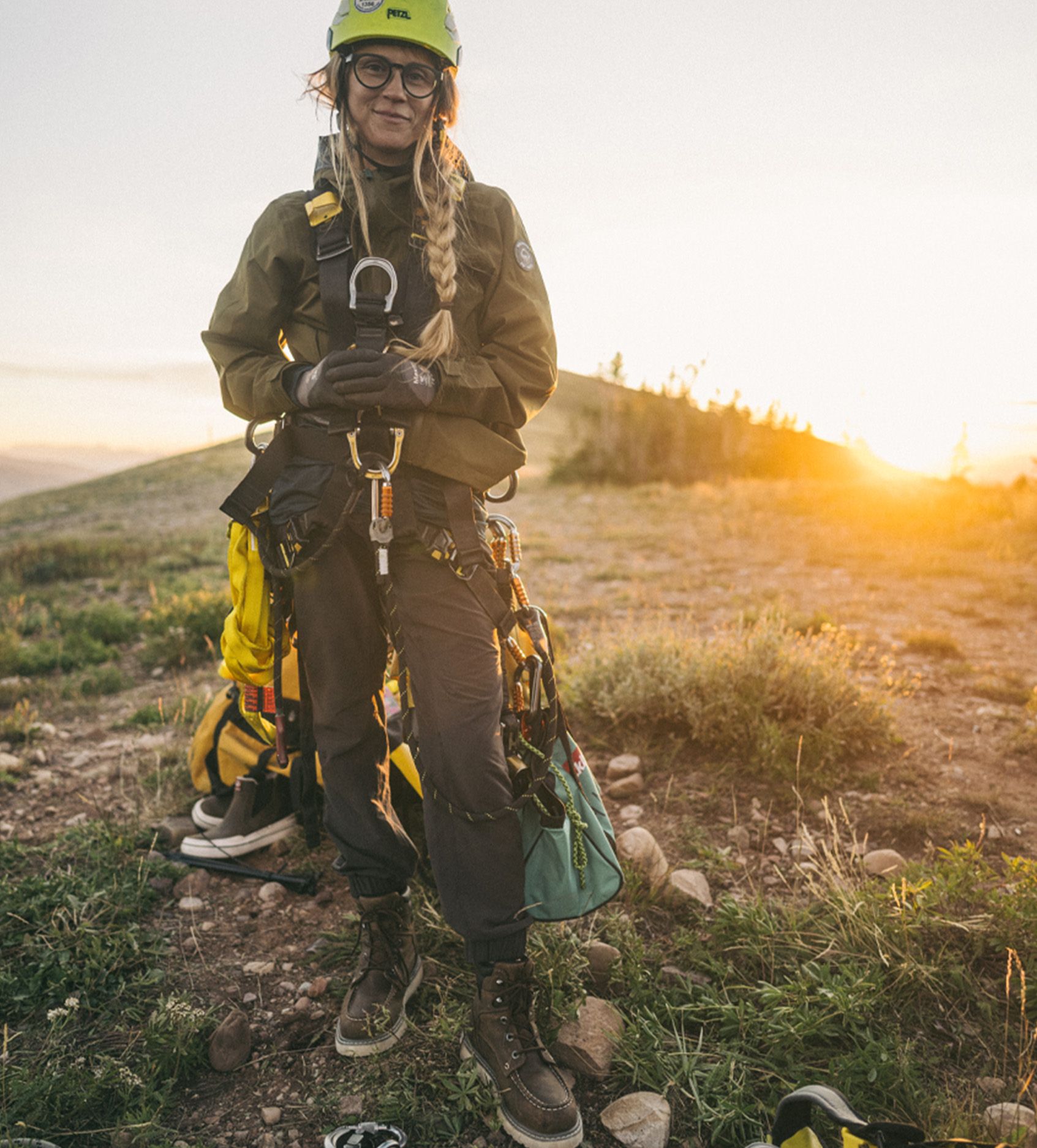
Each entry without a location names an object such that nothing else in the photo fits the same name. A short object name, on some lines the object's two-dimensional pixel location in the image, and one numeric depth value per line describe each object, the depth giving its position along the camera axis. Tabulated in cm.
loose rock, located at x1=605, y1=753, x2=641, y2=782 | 396
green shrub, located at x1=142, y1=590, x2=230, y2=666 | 625
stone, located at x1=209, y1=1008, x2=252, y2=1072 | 229
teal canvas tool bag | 236
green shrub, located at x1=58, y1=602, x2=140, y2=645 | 704
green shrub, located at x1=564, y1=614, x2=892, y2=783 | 393
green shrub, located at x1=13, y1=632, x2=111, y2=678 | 607
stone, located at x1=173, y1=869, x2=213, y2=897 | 311
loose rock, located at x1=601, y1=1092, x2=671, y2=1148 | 203
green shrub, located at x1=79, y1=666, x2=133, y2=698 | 560
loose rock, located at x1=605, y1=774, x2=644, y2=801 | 379
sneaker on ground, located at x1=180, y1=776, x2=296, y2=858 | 330
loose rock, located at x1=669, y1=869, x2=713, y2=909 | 297
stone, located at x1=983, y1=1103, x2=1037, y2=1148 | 188
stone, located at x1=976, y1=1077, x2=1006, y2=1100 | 212
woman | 214
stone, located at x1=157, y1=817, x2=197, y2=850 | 344
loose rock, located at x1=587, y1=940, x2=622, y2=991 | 260
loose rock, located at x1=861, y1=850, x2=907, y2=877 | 303
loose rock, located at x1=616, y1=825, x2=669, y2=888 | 305
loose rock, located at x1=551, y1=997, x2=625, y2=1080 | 226
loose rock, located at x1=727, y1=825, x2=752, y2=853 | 336
